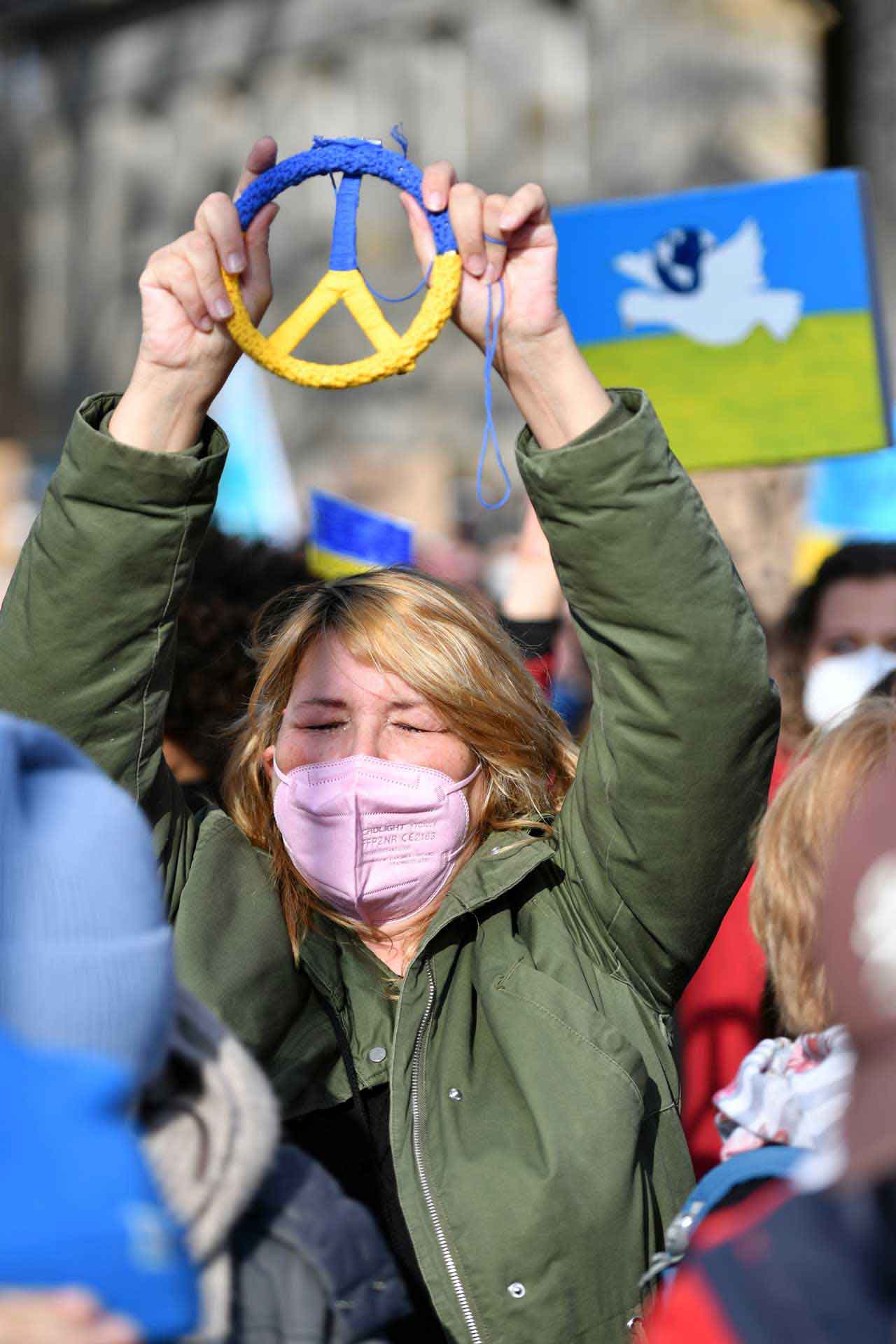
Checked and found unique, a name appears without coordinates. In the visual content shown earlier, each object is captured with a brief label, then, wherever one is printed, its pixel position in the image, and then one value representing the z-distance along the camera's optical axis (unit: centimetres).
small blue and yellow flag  780
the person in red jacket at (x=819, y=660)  561
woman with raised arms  361
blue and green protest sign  689
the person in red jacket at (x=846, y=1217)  193
